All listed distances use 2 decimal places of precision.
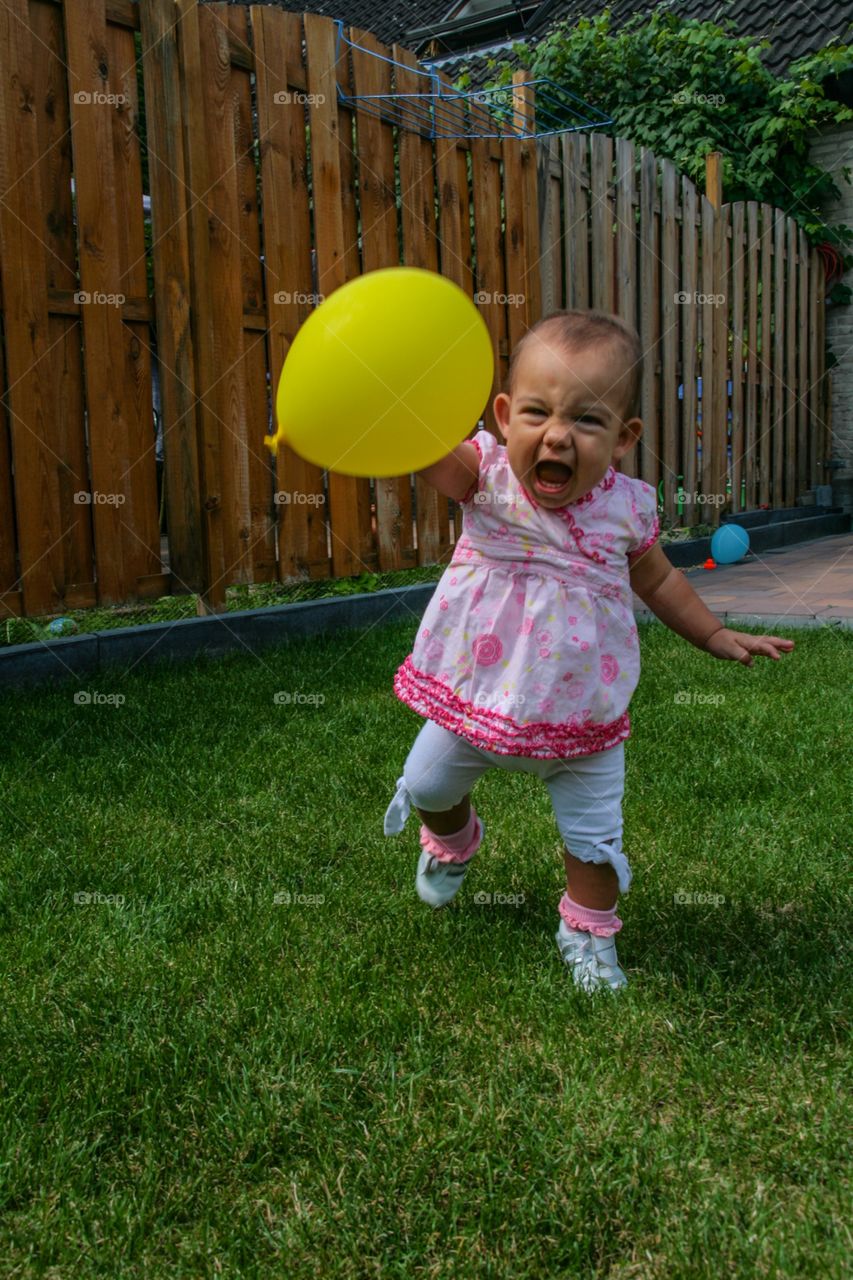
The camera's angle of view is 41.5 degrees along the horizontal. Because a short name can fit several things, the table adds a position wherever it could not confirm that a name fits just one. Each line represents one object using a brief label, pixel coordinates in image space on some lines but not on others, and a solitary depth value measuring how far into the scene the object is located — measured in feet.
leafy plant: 30.86
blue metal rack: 16.57
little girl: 6.06
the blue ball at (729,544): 24.17
